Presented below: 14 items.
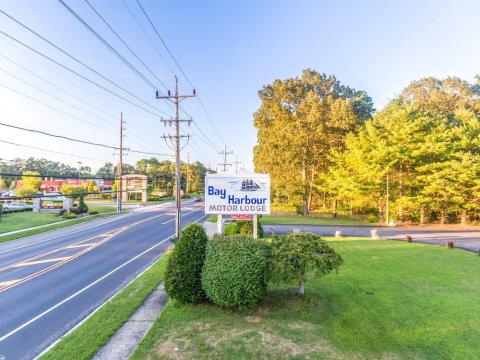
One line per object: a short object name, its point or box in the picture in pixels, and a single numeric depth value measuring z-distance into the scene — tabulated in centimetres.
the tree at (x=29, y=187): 4728
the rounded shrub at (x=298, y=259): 761
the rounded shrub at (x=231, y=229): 1666
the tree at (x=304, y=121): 3478
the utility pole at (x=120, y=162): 4095
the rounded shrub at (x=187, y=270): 835
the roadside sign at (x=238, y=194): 1100
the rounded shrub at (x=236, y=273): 750
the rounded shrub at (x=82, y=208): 3959
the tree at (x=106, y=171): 10949
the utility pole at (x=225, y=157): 5839
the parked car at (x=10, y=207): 4124
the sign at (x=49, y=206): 4538
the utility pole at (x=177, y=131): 1915
